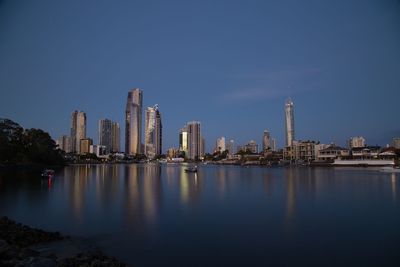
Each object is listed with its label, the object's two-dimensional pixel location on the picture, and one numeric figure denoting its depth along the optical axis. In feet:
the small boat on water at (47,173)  185.97
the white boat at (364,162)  363.97
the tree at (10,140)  263.76
